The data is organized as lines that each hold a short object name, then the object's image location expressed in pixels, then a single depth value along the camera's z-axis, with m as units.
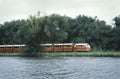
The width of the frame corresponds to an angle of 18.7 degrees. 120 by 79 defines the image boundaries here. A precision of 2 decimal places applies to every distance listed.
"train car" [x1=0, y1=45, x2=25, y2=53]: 115.75
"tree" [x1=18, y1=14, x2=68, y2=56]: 98.19
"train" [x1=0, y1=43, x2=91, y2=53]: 103.00
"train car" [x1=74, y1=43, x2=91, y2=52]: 102.88
